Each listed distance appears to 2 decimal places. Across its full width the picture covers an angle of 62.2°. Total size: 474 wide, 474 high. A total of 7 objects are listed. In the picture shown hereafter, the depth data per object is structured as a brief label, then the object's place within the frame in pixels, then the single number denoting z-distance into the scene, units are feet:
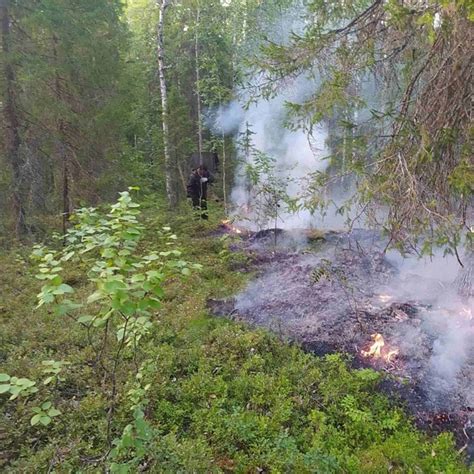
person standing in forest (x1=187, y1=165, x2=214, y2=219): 42.73
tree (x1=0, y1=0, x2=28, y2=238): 30.81
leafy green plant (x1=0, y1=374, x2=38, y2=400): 6.79
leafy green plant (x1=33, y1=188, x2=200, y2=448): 6.91
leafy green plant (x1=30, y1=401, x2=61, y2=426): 7.59
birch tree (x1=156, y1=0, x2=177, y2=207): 46.01
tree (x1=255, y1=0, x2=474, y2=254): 13.12
